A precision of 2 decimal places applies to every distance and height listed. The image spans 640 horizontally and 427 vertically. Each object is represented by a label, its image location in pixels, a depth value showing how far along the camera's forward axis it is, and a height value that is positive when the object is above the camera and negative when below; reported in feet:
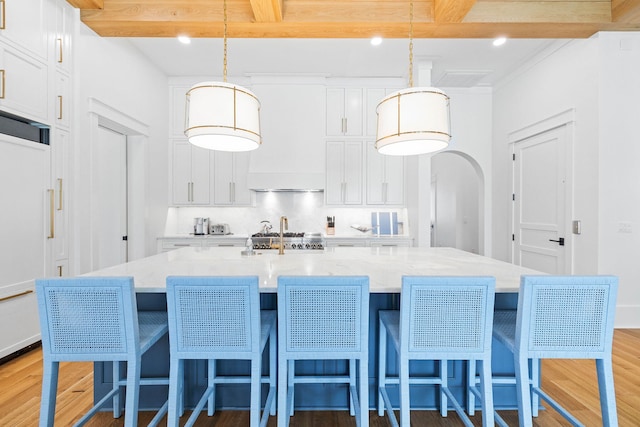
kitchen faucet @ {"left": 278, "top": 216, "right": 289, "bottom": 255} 8.98 -0.89
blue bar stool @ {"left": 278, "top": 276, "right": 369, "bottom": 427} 4.93 -1.63
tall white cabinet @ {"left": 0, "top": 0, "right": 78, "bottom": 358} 8.48 +1.45
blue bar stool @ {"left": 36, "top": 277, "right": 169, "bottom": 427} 4.85 -1.68
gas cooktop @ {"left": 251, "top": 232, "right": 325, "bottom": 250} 13.73 -1.16
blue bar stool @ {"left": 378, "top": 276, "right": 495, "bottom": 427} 4.96 -1.65
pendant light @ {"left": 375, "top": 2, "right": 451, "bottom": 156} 6.12 +1.80
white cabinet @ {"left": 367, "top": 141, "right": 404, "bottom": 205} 16.17 +1.56
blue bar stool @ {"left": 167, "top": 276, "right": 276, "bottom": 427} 4.90 -1.64
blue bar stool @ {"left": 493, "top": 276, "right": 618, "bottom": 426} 4.93 -1.66
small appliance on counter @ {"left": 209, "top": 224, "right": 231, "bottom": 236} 16.29 -0.79
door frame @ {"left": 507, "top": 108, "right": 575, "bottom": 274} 11.87 +1.53
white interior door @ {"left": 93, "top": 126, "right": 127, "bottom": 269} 12.39 +0.55
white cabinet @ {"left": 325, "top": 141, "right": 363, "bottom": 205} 16.19 +1.98
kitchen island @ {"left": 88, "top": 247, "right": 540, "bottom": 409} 6.38 -2.63
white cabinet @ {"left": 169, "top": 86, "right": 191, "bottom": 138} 16.11 +5.24
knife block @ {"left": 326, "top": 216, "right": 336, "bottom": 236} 16.33 -0.63
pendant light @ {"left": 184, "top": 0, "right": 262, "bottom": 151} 6.03 +1.85
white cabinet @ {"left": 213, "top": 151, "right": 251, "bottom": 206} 16.10 +1.62
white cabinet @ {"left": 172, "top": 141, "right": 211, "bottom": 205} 16.15 +1.80
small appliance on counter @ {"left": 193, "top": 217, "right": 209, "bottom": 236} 16.21 -0.65
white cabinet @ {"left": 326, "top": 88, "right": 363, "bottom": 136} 16.11 +5.08
